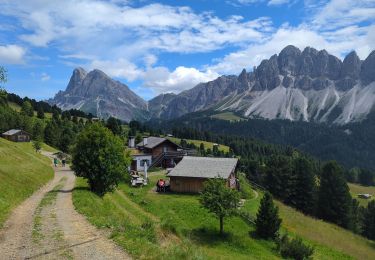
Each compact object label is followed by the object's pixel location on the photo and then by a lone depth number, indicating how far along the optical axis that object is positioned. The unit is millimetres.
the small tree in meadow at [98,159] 40500
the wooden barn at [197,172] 57781
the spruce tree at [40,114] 170250
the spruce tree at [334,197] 74750
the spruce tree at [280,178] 85750
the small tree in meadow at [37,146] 99938
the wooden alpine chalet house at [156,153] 83500
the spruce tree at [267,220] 42906
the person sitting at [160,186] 59156
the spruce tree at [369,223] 77688
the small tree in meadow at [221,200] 40250
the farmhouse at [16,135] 112888
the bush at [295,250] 39031
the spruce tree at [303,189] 81812
